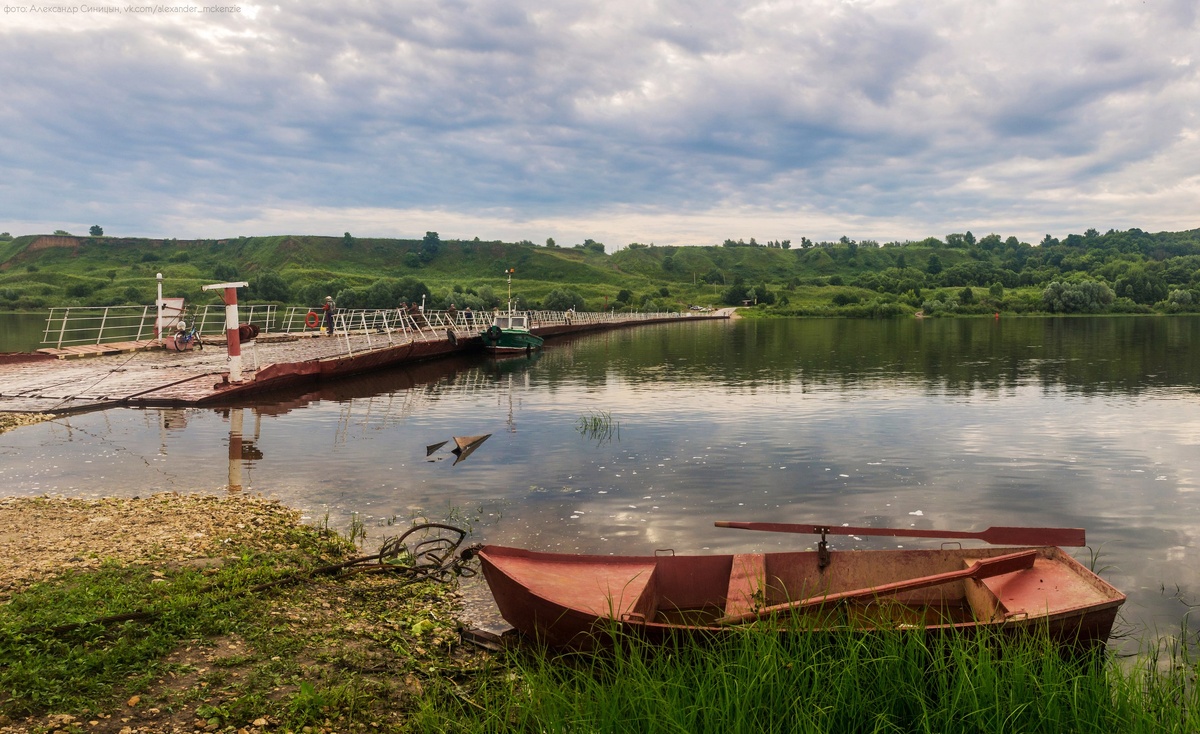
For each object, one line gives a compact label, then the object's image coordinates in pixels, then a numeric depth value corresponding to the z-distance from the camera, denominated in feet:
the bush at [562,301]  551.59
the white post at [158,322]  127.75
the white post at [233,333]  77.10
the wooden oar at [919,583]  23.25
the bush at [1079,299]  528.63
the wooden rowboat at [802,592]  22.21
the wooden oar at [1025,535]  26.76
